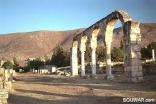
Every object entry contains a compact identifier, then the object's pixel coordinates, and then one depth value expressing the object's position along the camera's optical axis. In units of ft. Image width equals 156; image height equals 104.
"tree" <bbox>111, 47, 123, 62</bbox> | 131.79
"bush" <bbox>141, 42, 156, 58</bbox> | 126.41
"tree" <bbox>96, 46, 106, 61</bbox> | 144.90
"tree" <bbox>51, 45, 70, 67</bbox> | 151.03
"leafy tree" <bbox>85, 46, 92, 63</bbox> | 140.82
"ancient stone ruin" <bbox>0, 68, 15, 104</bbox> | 25.32
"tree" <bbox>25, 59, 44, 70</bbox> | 163.91
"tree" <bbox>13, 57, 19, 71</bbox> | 168.33
